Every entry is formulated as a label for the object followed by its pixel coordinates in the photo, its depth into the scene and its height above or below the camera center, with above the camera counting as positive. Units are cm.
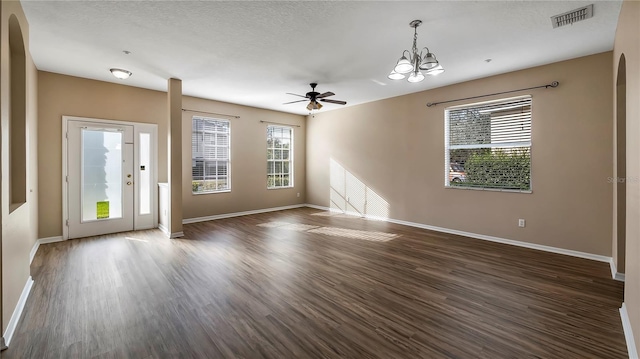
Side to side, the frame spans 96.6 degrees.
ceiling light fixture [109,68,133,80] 438 +165
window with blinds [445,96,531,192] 450 +56
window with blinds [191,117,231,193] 637 +54
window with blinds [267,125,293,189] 773 +60
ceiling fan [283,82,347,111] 515 +146
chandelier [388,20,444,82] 297 +119
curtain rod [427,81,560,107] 412 +137
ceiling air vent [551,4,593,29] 278 +163
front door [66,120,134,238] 482 +1
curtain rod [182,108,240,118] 613 +149
